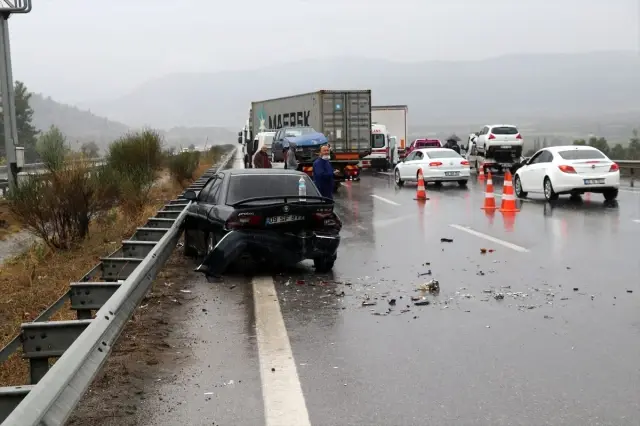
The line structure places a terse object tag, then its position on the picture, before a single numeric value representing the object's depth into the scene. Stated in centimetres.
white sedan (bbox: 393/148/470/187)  2942
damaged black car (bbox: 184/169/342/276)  1035
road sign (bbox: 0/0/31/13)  2195
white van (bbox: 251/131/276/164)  3875
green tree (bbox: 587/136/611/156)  5912
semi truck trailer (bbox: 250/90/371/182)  3378
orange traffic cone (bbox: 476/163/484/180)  3516
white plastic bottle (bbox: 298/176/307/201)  1145
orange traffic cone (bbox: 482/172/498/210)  2064
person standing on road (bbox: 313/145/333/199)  1638
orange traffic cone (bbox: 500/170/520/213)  1950
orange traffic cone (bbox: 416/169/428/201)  2407
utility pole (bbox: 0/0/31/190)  2188
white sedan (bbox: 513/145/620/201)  2095
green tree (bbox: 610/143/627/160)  5088
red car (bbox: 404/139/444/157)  4919
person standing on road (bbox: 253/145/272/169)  2253
